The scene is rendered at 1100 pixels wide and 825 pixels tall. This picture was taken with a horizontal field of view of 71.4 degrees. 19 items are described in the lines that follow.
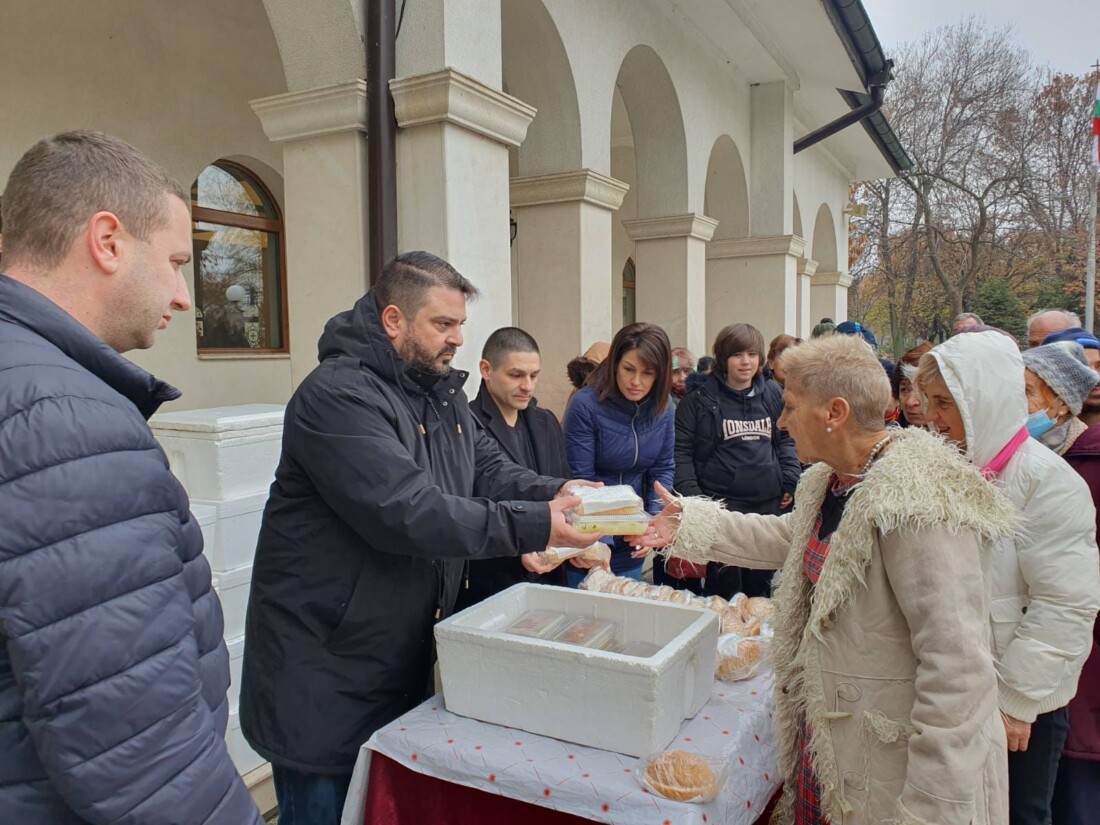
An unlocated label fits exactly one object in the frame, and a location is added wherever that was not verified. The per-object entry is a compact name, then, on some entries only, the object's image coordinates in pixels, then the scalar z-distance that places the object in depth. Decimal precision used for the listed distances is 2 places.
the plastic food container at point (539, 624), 2.17
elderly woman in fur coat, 1.67
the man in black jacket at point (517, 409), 3.50
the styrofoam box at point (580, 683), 1.80
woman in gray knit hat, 2.68
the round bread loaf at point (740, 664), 2.28
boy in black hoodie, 4.64
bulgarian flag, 15.75
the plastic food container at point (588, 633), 2.13
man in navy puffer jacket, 1.08
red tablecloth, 1.99
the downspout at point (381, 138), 4.37
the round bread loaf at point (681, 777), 1.68
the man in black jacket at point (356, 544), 1.98
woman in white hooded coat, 2.18
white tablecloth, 1.72
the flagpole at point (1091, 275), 17.95
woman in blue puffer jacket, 4.11
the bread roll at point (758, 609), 2.75
